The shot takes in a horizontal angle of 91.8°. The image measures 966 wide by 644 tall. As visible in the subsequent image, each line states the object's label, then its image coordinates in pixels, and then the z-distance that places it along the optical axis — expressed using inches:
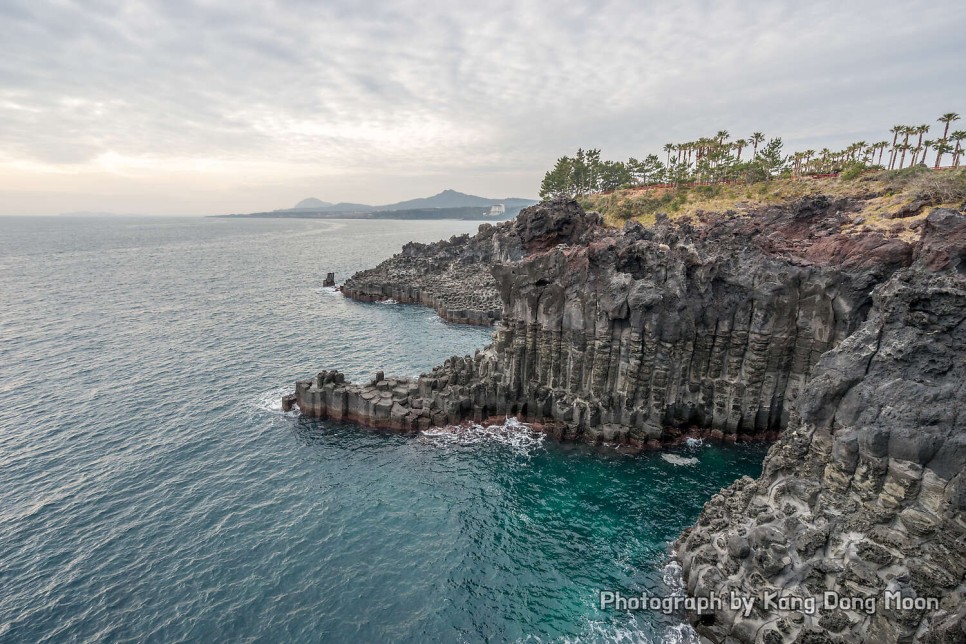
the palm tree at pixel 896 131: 3863.2
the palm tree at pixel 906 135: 3789.4
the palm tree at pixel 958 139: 3381.4
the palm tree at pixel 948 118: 3432.6
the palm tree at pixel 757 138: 4933.1
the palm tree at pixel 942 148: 3454.7
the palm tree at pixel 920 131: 3708.2
